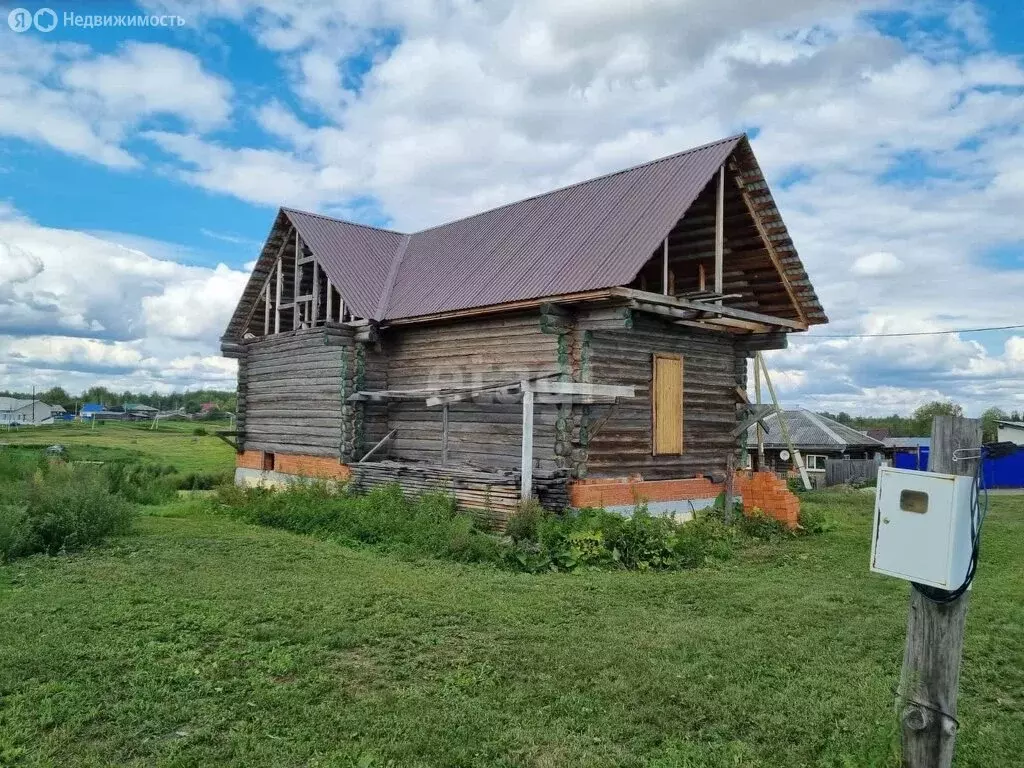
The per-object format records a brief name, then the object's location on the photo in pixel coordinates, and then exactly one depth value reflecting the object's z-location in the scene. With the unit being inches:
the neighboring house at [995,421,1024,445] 1774.1
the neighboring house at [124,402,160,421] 4601.6
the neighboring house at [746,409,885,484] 1569.9
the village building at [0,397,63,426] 4522.6
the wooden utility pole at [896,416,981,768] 171.8
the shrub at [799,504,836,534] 650.2
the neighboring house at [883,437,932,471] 1581.0
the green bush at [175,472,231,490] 1045.2
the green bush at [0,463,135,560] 467.8
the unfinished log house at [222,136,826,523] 564.7
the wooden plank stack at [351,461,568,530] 535.5
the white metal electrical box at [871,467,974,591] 165.0
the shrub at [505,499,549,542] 498.9
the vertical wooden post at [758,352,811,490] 946.7
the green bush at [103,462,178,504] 783.1
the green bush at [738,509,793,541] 620.4
